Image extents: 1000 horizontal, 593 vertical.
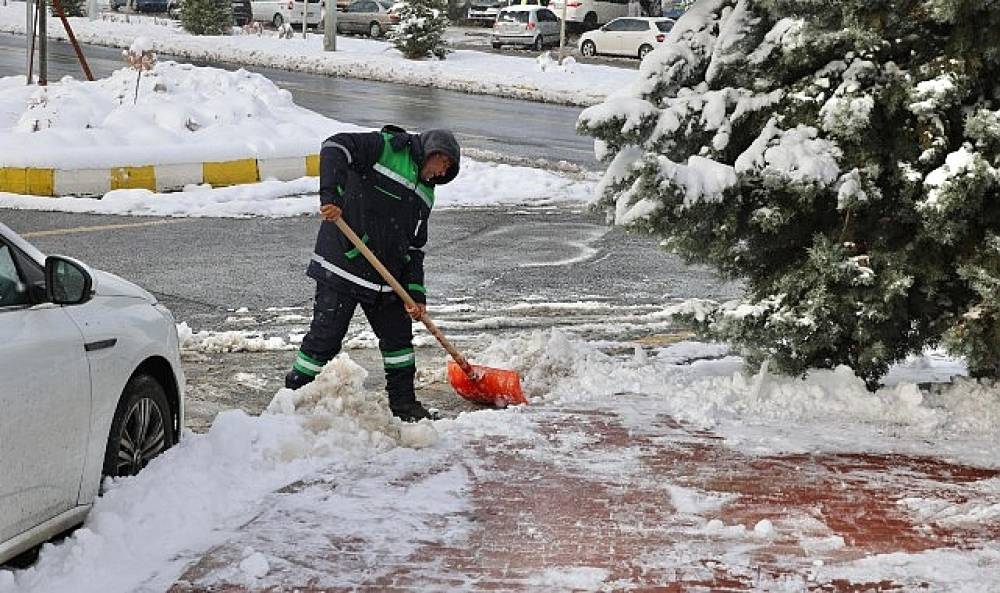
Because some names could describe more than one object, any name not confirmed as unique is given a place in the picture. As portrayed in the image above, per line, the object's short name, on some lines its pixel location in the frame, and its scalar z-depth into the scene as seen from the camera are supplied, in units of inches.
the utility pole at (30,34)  697.2
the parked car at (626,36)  1606.8
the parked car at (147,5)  2190.0
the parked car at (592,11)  1937.7
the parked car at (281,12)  1994.3
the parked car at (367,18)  1839.3
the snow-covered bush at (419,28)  1423.5
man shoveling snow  260.4
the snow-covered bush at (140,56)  625.9
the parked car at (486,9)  2231.8
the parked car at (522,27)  1697.8
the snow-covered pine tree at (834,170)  251.6
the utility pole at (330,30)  1438.2
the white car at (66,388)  163.8
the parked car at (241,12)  1973.3
